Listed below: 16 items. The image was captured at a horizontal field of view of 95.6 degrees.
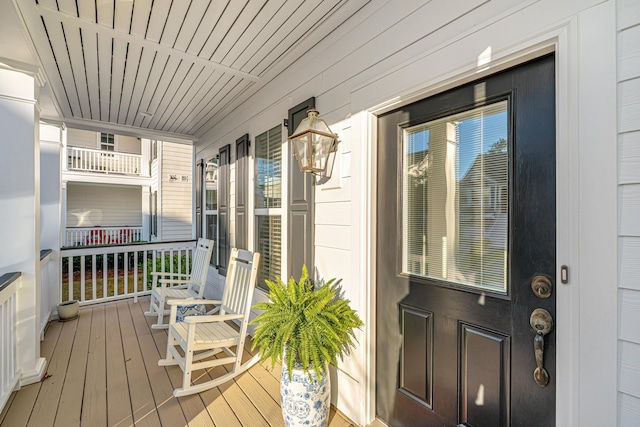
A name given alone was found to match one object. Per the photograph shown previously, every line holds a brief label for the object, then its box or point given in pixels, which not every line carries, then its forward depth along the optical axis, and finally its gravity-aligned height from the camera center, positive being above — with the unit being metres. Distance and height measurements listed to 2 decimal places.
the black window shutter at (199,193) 5.12 +0.38
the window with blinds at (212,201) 4.53 +0.21
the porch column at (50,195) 3.58 +0.24
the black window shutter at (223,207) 4.07 +0.11
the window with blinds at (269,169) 2.94 +0.49
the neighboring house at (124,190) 8.34 +0.79
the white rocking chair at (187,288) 3.55 -0.96
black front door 1.19 -0.19
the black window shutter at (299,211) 2.38 +0.03
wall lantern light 1.99 +0.51
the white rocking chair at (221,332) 2.25 -1.02
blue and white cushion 3.29 -1.11
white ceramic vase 1.74 -1.12
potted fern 1.68 -0.74
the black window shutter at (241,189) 3.50 +0.31
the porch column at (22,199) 2.27 +0.11
